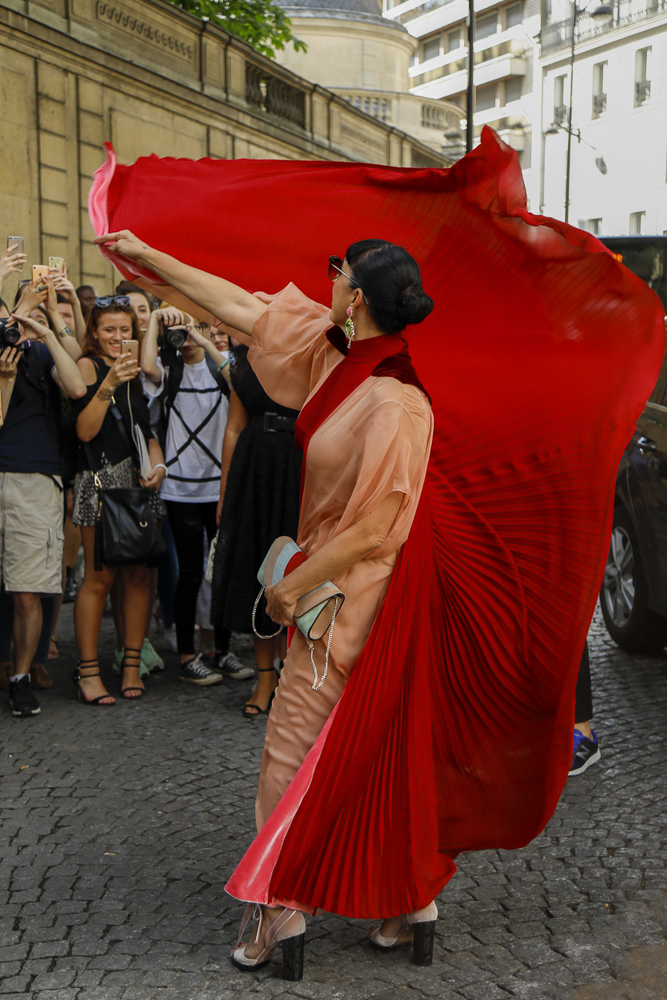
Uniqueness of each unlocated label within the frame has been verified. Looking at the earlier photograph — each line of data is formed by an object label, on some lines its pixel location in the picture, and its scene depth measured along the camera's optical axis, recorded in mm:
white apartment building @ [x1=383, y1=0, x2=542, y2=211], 77875
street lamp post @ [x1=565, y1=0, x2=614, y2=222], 36703
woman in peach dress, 2873
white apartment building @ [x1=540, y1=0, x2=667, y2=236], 47469
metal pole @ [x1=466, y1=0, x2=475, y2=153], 20141
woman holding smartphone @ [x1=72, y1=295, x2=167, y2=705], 5727
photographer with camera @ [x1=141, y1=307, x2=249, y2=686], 6230
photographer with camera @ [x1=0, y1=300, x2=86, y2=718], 5539
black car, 6070
